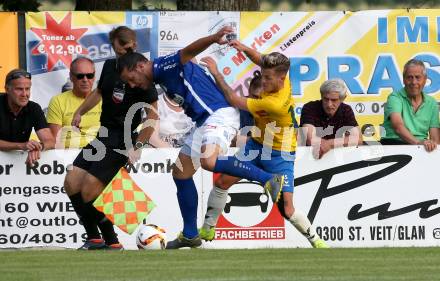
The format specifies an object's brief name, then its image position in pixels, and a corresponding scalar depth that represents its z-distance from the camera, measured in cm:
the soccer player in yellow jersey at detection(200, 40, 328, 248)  1314
